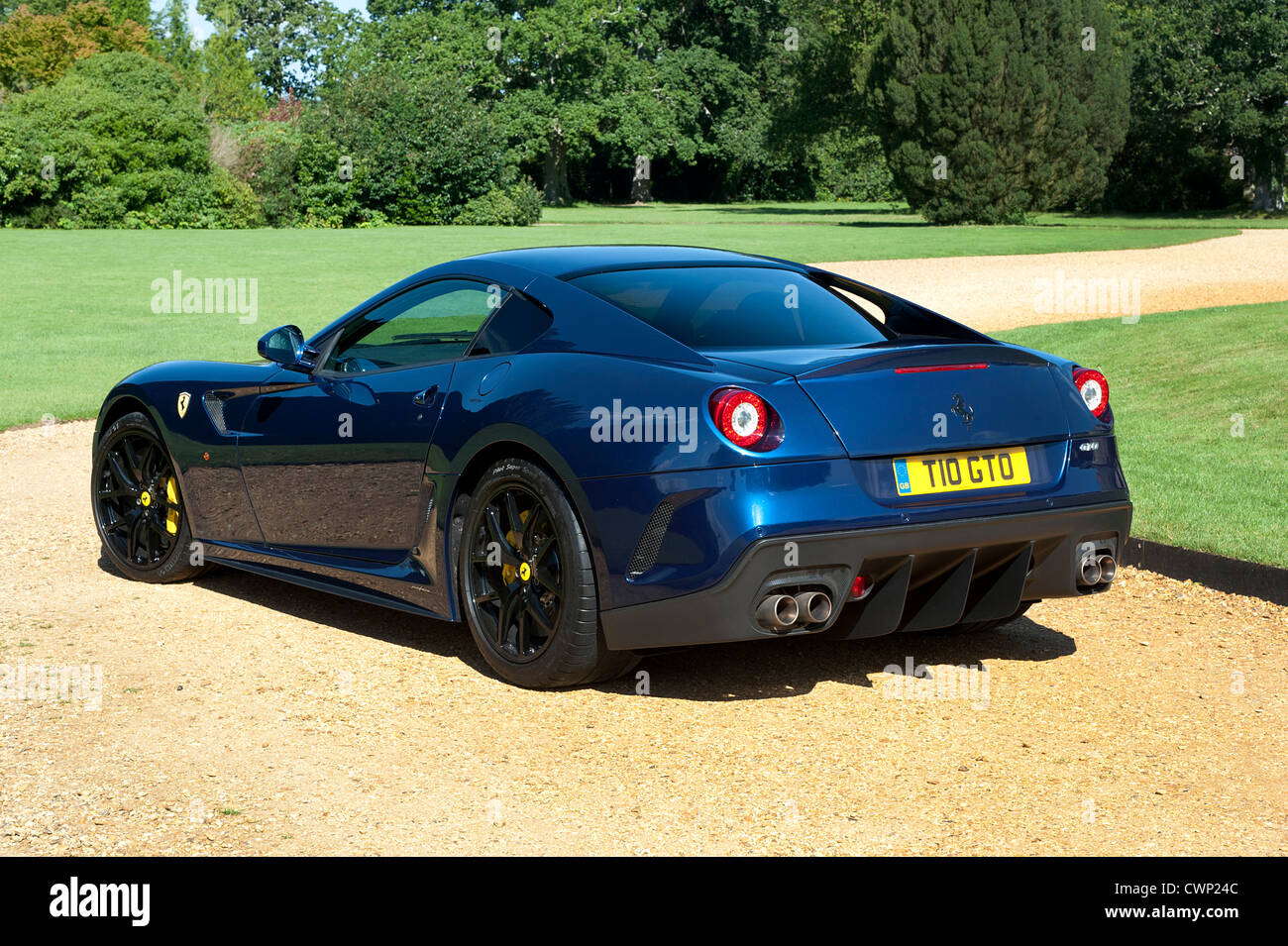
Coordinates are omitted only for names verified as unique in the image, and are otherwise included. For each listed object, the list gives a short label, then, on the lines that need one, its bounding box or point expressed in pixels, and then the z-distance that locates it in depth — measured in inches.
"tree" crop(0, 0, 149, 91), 2800.2
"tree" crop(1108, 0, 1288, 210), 2170.3
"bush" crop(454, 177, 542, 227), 2105.1
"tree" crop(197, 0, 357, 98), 4891.7
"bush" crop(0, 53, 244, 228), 1946.4
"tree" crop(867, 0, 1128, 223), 1835.6
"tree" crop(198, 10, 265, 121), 3139.8
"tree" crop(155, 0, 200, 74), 4121.6
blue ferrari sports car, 180.4
